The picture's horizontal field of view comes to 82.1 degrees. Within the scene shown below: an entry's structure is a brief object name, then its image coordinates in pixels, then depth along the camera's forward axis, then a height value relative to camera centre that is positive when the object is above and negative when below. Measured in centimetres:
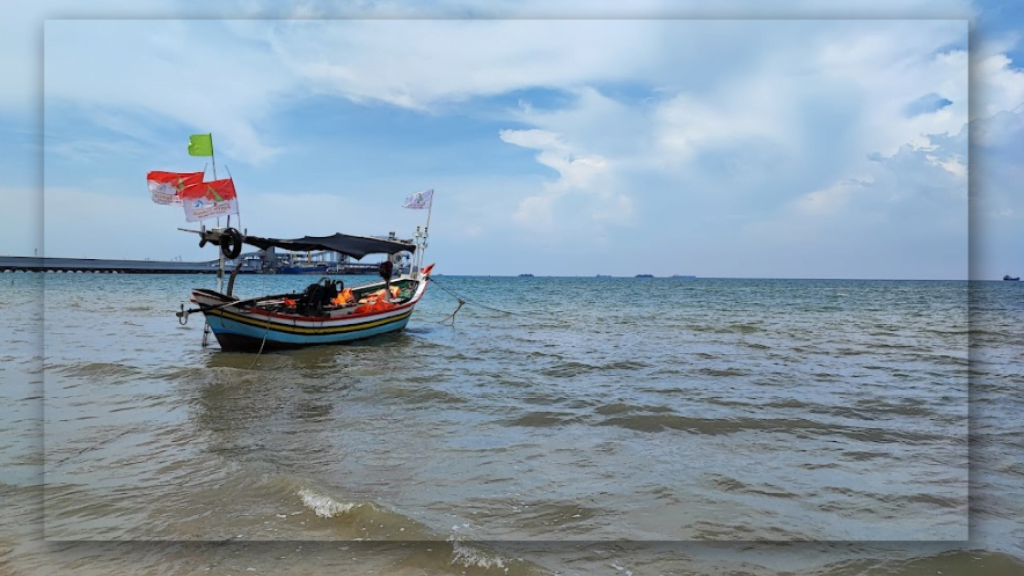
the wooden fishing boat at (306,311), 1481 -76
